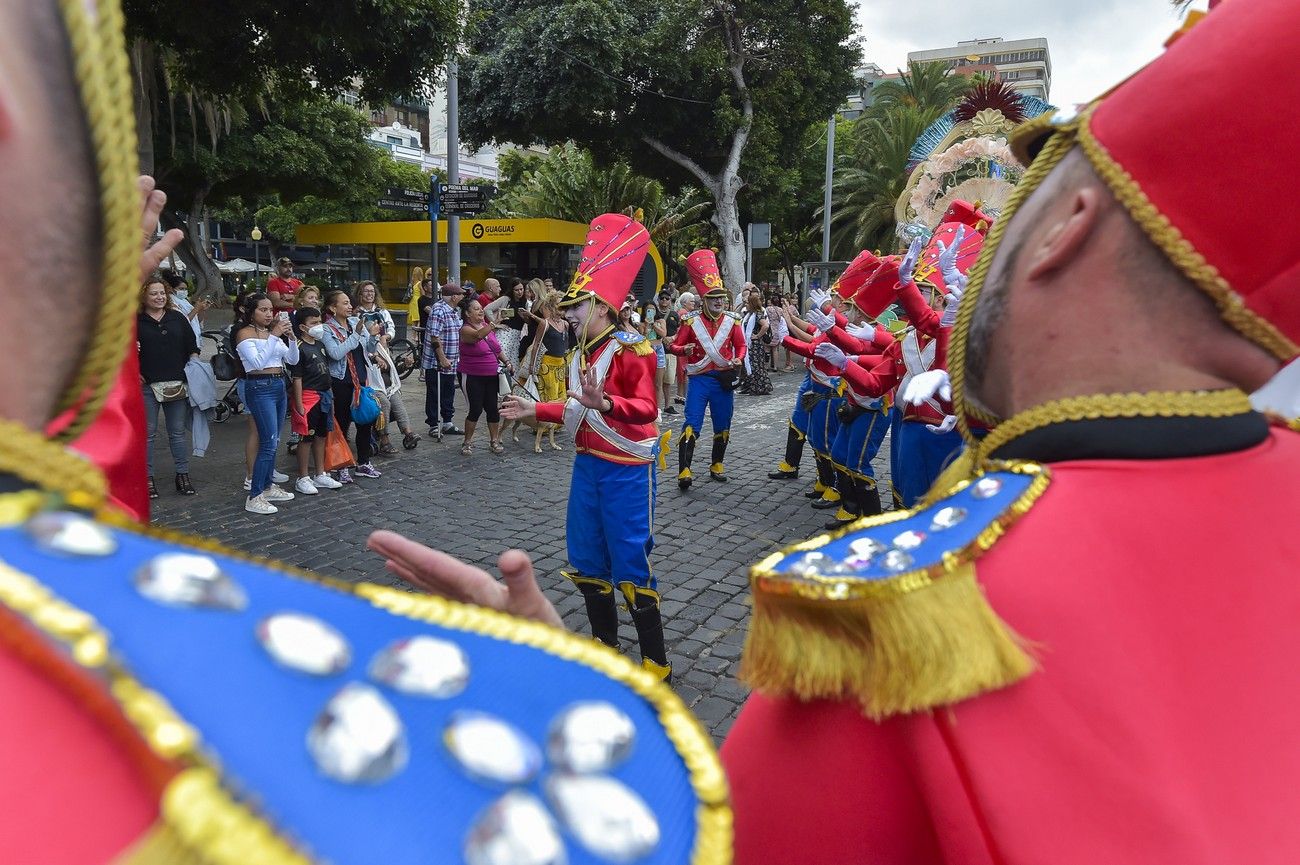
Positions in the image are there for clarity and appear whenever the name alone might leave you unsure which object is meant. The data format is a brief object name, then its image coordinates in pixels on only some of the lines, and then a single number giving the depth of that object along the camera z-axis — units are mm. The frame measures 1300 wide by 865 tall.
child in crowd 7289
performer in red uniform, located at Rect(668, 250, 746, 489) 8406
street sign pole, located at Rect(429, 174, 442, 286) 13125
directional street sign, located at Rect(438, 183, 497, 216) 12656
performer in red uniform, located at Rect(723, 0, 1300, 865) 883
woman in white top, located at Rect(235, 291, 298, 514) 6816
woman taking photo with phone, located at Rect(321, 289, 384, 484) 7738
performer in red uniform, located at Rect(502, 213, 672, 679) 4016
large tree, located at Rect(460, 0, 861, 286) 19500
